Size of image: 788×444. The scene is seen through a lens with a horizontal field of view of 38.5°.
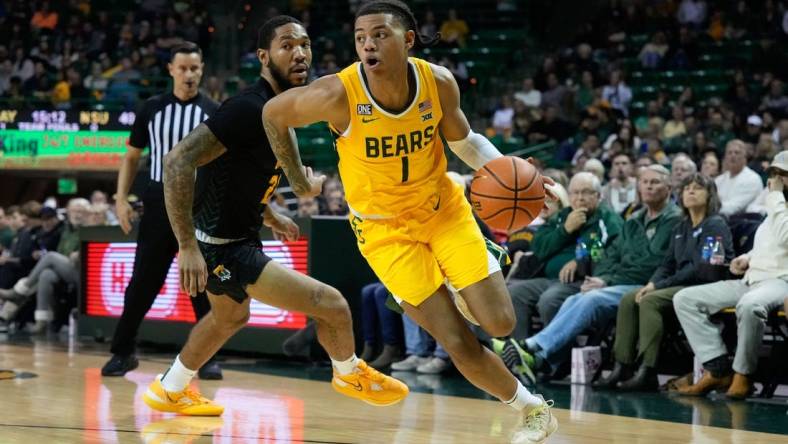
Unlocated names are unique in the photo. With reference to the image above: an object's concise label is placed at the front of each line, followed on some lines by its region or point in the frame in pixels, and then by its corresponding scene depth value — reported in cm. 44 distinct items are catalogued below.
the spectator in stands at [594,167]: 994
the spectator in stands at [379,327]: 845
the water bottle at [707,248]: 727
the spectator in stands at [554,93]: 1673
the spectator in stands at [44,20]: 2202
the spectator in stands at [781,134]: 1222
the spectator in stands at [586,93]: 1647
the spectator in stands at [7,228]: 1415
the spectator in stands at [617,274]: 755
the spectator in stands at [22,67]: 2070
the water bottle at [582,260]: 804
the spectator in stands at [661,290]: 732
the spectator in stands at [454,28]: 1926
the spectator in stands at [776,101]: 1394
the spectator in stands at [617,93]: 1581
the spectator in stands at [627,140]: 1324
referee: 694
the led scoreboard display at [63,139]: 1691
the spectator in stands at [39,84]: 2012
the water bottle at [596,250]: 805
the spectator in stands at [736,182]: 912
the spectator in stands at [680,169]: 859
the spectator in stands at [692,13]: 1722
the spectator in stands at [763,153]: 1065
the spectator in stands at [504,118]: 1627
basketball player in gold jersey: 452
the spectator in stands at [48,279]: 1210
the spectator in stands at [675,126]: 1401
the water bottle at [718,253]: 725
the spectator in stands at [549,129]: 1559
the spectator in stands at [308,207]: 1054
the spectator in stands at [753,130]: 1314
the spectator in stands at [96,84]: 1975
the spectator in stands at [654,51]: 1666
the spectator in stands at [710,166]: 948
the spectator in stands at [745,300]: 677
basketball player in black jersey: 518
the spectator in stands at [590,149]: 1331
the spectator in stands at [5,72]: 2061
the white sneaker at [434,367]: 823
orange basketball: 462
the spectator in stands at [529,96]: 1698
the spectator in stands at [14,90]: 1972
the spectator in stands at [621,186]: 1038
